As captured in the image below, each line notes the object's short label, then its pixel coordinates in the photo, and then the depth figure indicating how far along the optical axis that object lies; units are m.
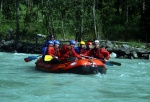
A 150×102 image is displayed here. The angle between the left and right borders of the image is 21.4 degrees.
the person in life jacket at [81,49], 16.20
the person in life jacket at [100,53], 15.21
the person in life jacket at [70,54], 14.83
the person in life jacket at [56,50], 15.66
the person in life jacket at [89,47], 16.12
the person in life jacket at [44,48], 16.15
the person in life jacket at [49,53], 15.37
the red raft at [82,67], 14.21
